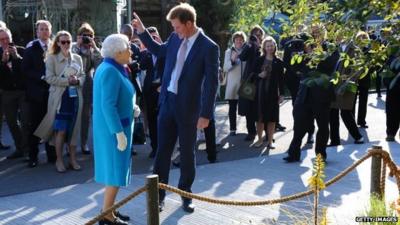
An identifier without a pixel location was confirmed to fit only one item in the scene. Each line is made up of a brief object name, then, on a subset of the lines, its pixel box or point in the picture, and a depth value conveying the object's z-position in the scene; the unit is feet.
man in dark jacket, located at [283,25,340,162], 26.07
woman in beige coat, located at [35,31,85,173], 25.16
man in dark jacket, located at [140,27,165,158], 28.25
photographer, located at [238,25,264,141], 32.07
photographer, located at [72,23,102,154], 26.89
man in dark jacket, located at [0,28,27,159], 27.20
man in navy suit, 18.33
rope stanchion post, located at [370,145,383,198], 15.47
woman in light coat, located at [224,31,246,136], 33.73
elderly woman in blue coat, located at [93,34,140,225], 16.72
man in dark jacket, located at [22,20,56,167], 26.25
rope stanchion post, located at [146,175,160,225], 12.27
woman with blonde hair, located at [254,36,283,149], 30.76
